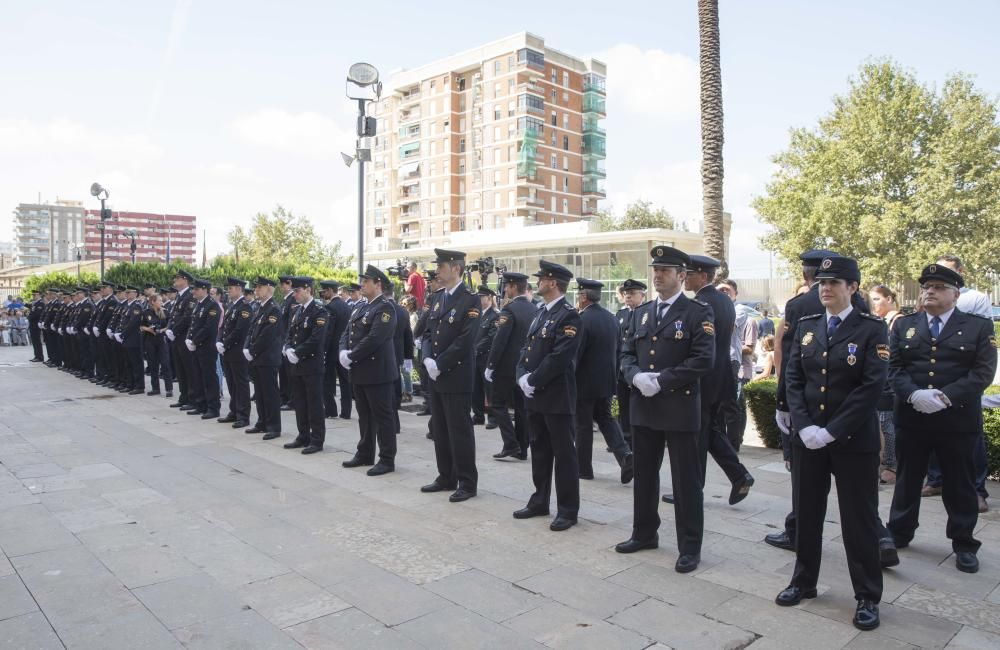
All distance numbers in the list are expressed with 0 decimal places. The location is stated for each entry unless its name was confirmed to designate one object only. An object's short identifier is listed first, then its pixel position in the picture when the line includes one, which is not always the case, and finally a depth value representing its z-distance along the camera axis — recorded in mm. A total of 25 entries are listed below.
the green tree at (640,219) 64625
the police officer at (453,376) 6699
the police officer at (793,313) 5129
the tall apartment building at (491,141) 75875
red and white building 169875
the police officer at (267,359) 9781
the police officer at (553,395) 5801
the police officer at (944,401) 4945
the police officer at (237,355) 10469
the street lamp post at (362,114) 12914
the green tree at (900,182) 32594
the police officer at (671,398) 4844
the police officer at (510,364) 7199
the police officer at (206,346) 11414
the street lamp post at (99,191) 22000
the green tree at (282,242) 60812
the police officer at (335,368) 10941
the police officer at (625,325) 7824
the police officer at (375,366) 7668
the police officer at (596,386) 7332
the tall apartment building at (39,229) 168625
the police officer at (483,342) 9633
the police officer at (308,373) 8875
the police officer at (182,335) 11992
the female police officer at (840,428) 4012
